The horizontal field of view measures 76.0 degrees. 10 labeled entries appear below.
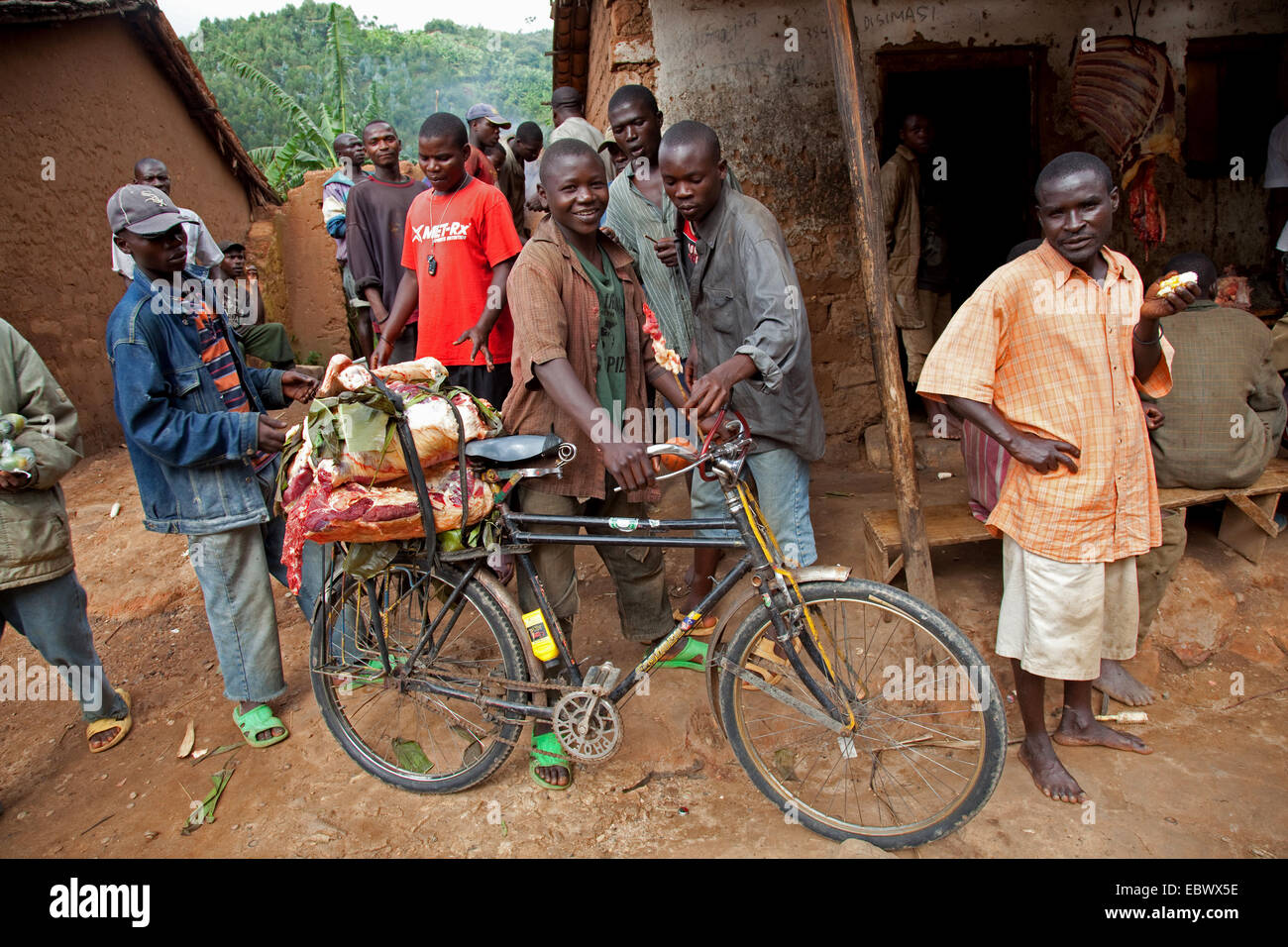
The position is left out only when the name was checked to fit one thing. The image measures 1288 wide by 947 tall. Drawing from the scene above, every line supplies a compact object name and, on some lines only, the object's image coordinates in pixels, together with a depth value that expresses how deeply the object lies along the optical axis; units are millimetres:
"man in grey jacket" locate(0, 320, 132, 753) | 3113
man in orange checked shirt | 2588
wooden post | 3311
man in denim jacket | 2906
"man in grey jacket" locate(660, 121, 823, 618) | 2758
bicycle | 2506
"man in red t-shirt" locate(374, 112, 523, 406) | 3832
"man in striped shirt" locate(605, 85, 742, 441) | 3723
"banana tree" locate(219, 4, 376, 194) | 14359
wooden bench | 3631
